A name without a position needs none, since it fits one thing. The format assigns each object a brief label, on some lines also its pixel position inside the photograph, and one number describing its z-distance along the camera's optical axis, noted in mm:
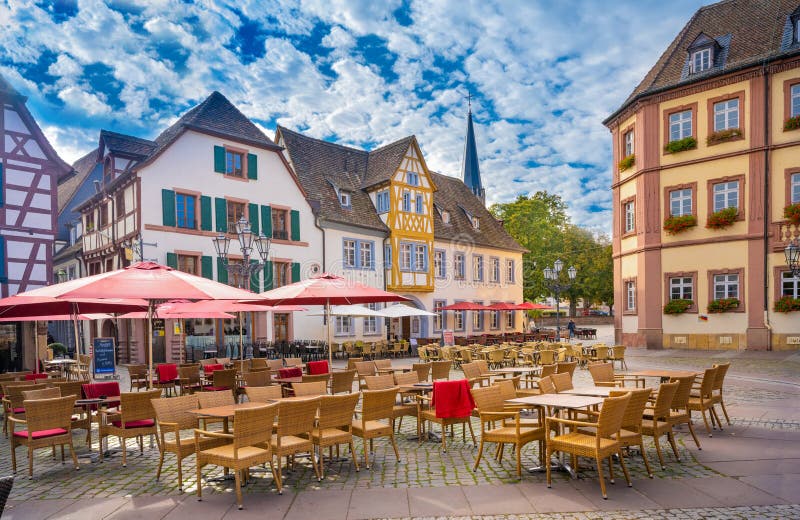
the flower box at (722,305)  22531
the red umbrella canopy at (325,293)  10055
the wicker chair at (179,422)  6340
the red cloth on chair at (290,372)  11484
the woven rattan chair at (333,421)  6691
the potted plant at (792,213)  21188
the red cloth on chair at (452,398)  7988
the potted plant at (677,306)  23625
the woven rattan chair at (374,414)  7176
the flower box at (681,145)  23547
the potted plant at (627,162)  25698
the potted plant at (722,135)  22531
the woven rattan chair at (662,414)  6879
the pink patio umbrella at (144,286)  7020
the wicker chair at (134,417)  7395
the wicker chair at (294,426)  6238
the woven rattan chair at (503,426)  6512
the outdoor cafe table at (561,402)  6477
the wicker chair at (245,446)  5773
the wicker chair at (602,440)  5879
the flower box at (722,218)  22578
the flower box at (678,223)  23572
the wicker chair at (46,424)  7035
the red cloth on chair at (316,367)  12258
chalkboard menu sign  16875
